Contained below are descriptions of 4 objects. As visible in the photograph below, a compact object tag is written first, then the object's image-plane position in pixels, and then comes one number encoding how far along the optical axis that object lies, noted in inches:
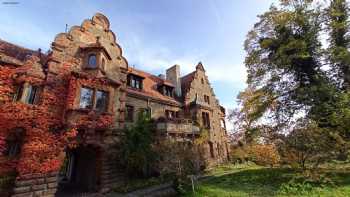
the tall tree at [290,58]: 631.8
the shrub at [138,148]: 600.4
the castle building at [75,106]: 481.1
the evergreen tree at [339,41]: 592.4
